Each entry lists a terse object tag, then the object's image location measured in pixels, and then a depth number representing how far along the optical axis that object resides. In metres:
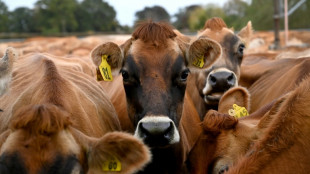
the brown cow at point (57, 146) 3.00
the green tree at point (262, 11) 17.23
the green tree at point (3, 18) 57.98
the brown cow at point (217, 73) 6.34
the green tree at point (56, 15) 61.66
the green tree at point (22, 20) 60.68
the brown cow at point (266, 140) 2.88
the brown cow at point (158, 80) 4.20
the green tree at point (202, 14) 20.04
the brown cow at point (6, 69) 4.41
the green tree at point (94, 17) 65.38
